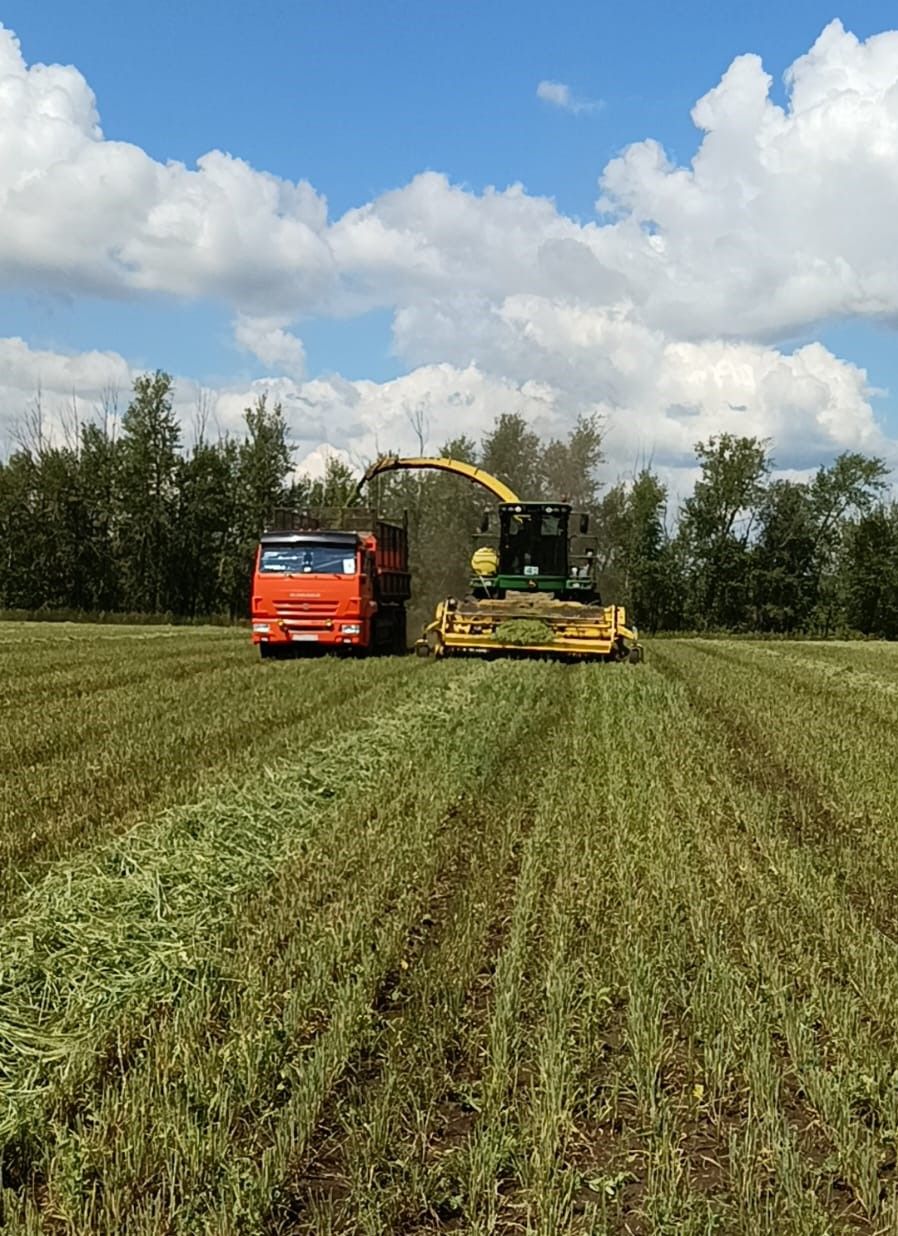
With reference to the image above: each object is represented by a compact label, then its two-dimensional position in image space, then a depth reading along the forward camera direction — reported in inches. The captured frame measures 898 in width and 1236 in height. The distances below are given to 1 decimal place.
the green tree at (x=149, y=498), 2161.7
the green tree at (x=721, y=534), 2343.8
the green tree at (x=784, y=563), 2338.8
